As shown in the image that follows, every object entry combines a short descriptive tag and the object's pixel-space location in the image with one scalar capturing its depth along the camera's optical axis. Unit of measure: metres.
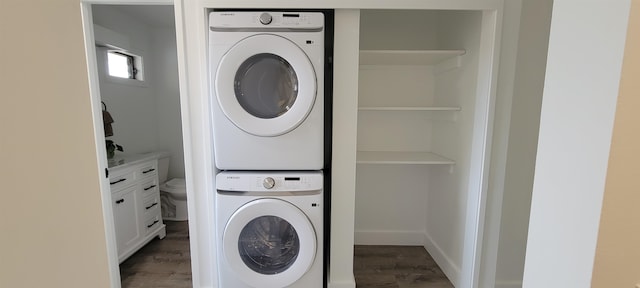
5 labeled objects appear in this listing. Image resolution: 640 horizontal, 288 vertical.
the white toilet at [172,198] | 2.68
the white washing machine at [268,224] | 1.40
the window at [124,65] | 2.45
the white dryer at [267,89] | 1.33
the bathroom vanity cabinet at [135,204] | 1.89
